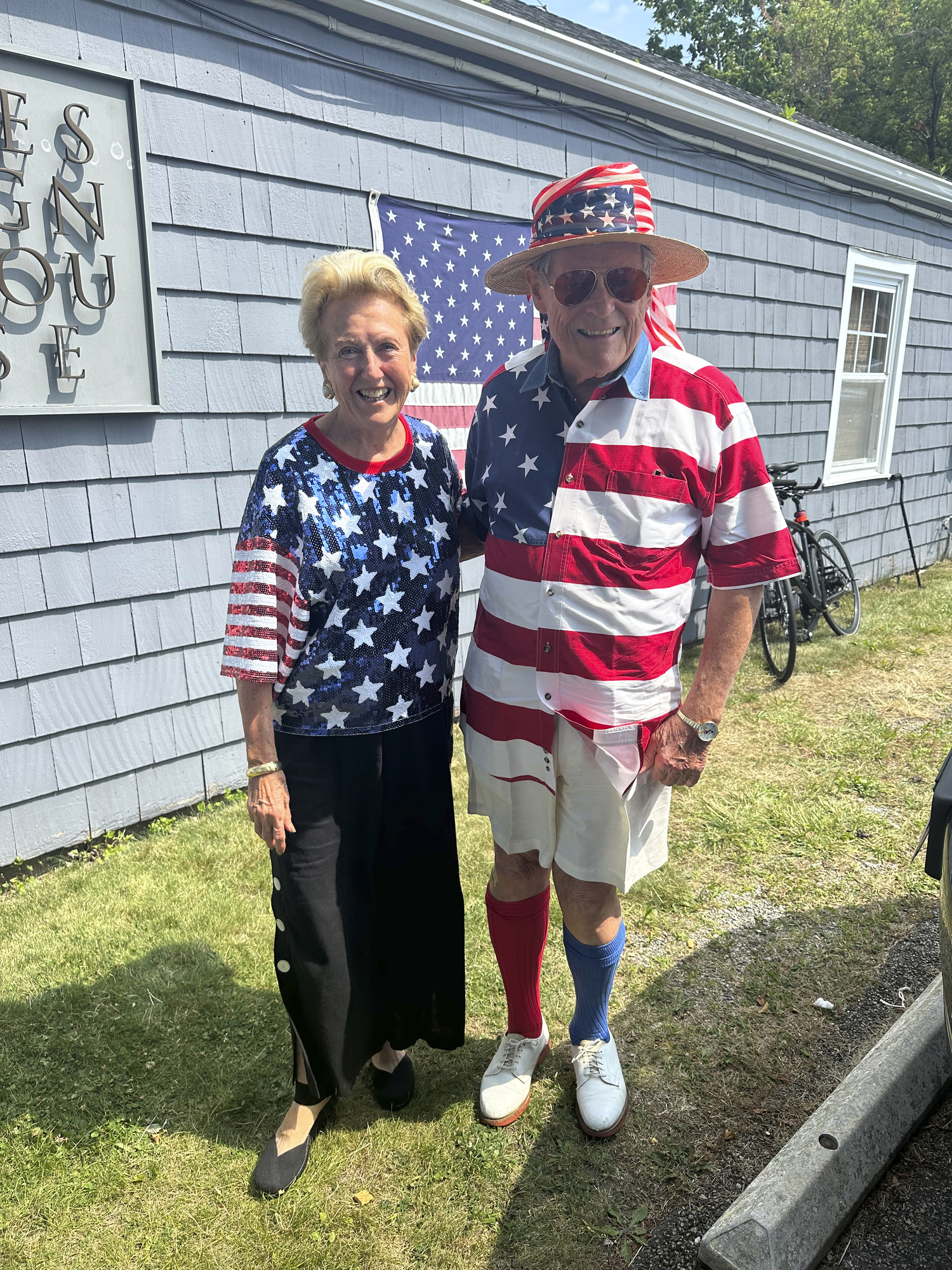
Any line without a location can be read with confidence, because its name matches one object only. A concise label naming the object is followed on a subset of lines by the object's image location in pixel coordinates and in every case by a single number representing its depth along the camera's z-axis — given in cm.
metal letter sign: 286
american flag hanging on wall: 399
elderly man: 176
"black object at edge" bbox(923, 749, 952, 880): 167
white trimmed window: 726
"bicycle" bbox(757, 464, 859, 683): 537
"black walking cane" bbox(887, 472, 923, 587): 793
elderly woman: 170
